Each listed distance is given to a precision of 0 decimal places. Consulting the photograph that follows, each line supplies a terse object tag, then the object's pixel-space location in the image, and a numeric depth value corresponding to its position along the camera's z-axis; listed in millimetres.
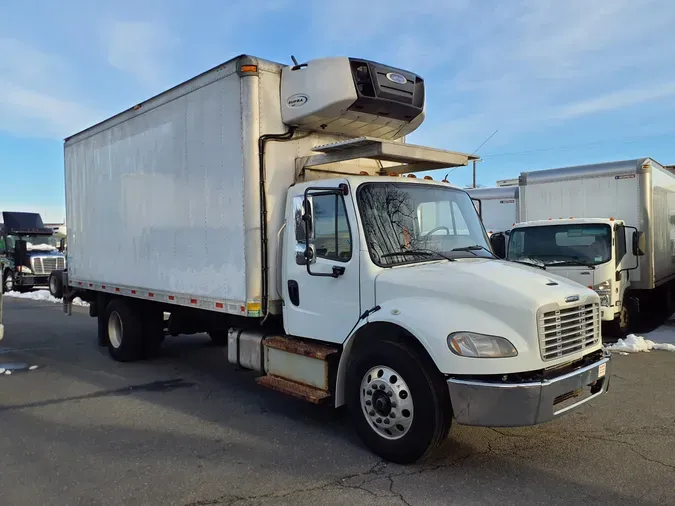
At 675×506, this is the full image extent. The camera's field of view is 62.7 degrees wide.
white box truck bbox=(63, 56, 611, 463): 4141
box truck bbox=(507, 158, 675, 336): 9664
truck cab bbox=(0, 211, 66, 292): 23438
